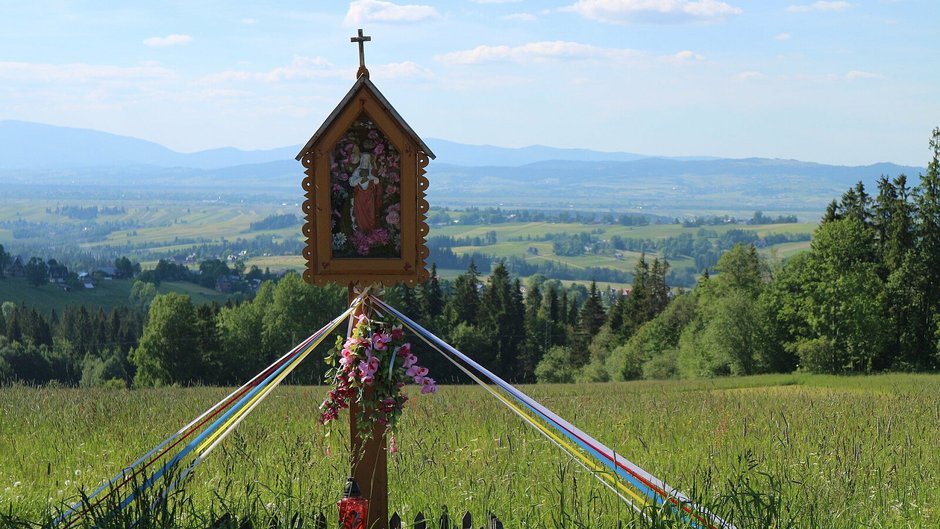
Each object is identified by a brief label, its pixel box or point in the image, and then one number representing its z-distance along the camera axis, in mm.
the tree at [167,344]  63312
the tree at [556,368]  83875
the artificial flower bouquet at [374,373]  6305
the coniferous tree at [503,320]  87188
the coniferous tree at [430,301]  81000
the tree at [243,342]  69875
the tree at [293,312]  69000
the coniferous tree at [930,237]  50344
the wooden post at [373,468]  6258
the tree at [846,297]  50594
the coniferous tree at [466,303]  86875
